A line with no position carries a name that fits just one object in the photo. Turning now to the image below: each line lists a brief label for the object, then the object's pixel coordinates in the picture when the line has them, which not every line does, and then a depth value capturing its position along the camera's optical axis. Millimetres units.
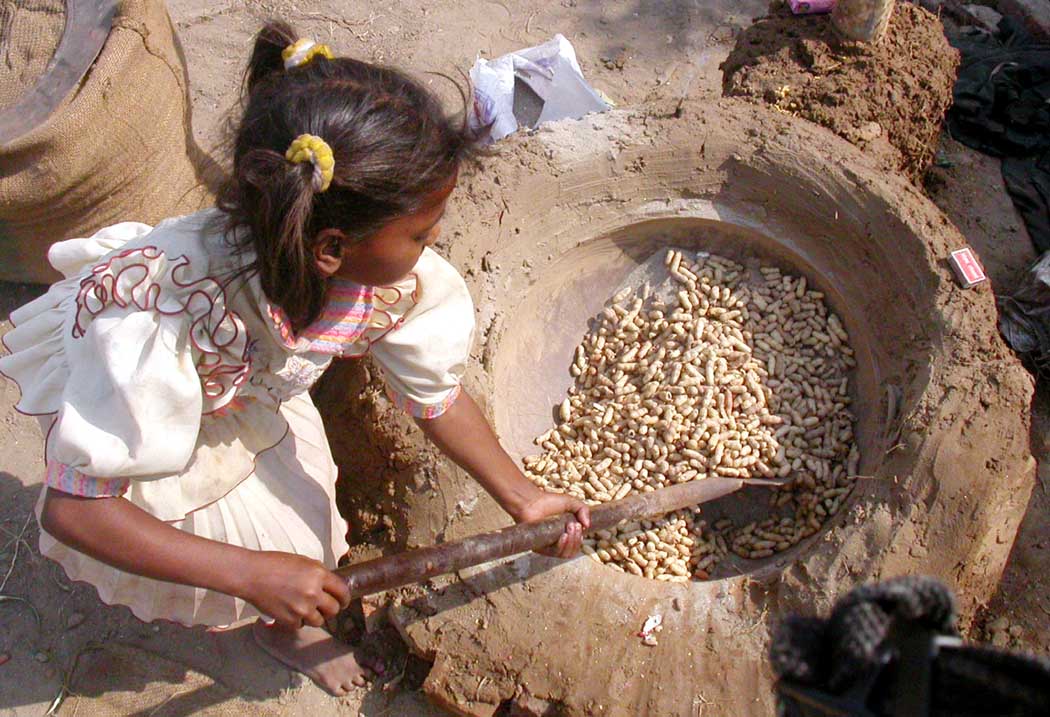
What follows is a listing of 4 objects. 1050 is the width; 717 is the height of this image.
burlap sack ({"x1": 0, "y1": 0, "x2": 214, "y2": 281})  2635
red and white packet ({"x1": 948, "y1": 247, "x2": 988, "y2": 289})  2295
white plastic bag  3518
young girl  1457
